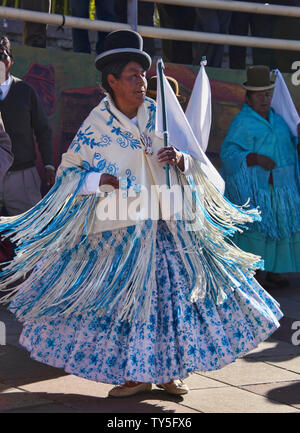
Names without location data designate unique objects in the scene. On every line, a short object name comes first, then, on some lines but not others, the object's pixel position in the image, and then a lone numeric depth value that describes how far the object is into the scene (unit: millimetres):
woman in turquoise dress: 7547
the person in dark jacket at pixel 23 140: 6824
